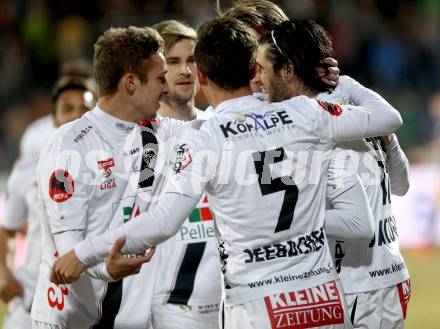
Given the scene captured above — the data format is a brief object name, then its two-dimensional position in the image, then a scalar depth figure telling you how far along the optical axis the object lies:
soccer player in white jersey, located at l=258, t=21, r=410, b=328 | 10.23
